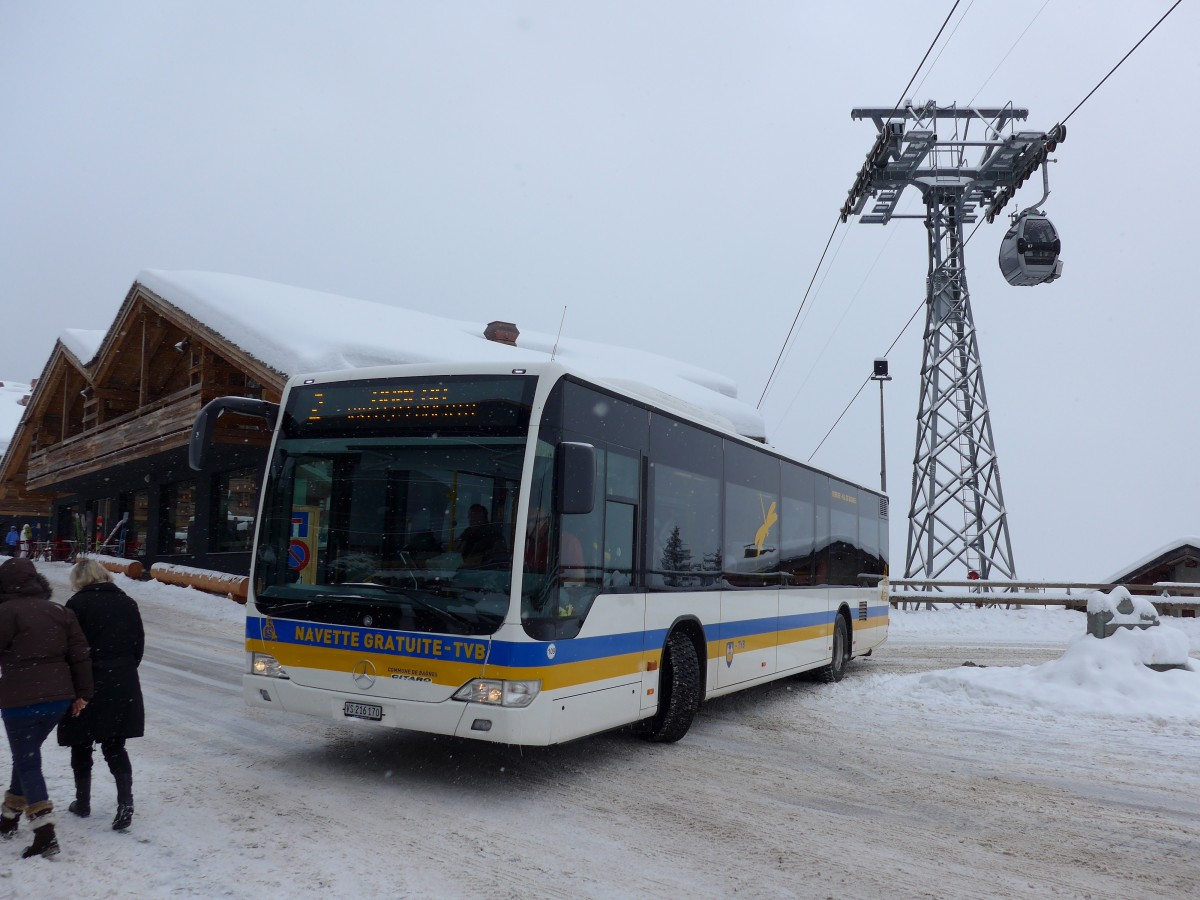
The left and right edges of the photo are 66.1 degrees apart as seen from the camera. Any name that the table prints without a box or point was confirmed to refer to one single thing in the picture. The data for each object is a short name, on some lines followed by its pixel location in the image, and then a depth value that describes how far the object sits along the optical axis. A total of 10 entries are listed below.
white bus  6.10
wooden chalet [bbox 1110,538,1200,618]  26.27
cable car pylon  24.92
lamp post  35.28
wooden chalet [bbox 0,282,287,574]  22.67
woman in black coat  5.11
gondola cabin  21.41
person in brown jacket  4.70
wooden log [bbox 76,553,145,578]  25.91
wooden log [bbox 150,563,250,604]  20.05
